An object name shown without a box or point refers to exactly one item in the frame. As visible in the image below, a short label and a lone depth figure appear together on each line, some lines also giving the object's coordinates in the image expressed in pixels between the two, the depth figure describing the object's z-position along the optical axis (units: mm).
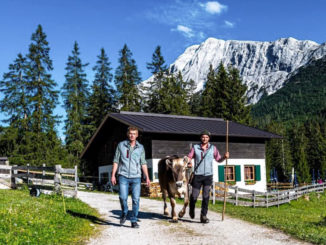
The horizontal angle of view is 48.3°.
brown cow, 8062
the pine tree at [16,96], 37219
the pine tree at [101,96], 46938
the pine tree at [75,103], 43281
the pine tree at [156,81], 50375
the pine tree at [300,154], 60094
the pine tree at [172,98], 48469
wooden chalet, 24000
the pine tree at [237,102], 48594
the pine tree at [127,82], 47375
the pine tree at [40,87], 36750
